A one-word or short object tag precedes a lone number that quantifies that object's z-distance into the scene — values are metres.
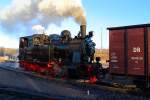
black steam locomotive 12.84
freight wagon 8.94
